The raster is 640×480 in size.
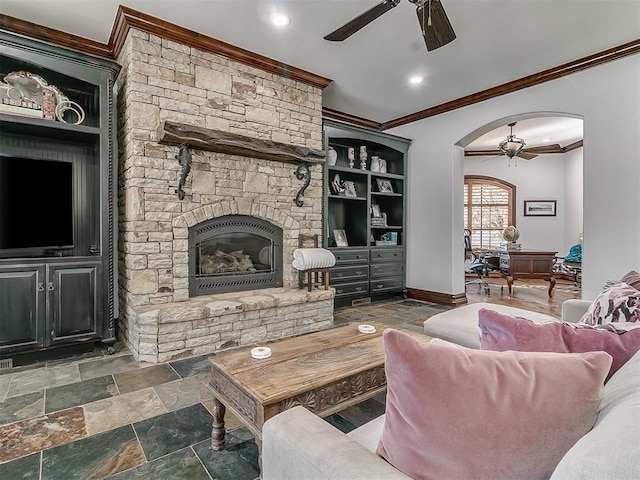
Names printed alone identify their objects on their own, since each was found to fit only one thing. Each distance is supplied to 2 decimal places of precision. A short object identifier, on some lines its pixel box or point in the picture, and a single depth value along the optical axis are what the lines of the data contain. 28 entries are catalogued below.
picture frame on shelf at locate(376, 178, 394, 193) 5.52
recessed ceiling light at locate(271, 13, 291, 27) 2.89
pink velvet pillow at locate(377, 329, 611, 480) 0.69
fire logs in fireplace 3.57
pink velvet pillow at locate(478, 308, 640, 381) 0.96
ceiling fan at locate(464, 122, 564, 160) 5.95
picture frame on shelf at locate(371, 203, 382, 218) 5.50
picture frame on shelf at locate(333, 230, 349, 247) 5.10
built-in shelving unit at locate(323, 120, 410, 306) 4.86
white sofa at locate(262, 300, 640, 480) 0.55
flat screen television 2.77
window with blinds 8.49
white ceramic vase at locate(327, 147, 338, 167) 4.86
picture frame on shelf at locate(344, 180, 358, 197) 5.14
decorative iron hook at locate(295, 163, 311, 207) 4.02
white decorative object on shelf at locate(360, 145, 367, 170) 5.24
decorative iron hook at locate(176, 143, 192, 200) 3.10
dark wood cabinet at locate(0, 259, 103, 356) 2.63
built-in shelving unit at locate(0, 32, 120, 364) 2.67
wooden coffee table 1.44
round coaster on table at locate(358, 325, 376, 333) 2.24
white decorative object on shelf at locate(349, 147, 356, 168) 5.22
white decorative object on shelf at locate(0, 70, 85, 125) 2.81
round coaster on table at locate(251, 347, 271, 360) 1.79
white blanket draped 3.83
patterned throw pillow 1.38
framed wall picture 8.08
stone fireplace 2.99
